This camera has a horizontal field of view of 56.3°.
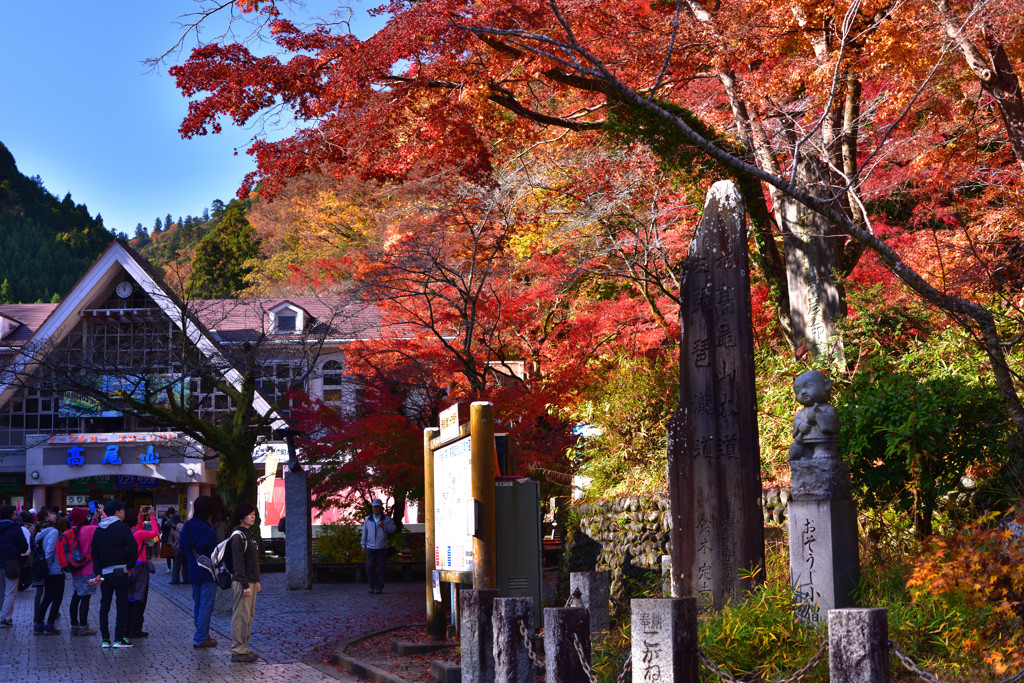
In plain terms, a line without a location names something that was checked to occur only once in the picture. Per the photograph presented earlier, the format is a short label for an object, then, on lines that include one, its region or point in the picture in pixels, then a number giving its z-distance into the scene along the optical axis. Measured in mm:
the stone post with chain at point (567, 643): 5688
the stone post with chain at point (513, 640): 6227
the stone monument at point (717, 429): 8344
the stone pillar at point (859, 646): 4281
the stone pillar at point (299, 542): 20344
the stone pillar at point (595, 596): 8031
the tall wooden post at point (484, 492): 9508
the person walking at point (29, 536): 14665
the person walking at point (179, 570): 21938
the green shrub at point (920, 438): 9578
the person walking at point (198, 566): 11742
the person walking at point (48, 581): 13609
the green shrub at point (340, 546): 24219
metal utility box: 9969
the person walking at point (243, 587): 10969
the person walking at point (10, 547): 13383
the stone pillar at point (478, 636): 6777
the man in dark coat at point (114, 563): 12086
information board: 9773
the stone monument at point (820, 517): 7117
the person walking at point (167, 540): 27747
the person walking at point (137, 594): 13047
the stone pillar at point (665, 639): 5078
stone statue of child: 7516
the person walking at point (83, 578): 12719
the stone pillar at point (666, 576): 10312
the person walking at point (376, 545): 19219
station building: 31609
